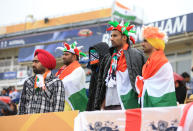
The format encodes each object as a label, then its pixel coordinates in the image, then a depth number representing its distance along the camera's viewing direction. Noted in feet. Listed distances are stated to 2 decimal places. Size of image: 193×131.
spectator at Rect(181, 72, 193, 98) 53.46
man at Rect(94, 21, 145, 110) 26.56
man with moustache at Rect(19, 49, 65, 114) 28.70
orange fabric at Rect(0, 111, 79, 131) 23.21
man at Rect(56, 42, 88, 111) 35.15
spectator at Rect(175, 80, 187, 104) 44.09
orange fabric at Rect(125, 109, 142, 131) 18.82
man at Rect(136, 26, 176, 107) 24.83
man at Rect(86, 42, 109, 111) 29.21
